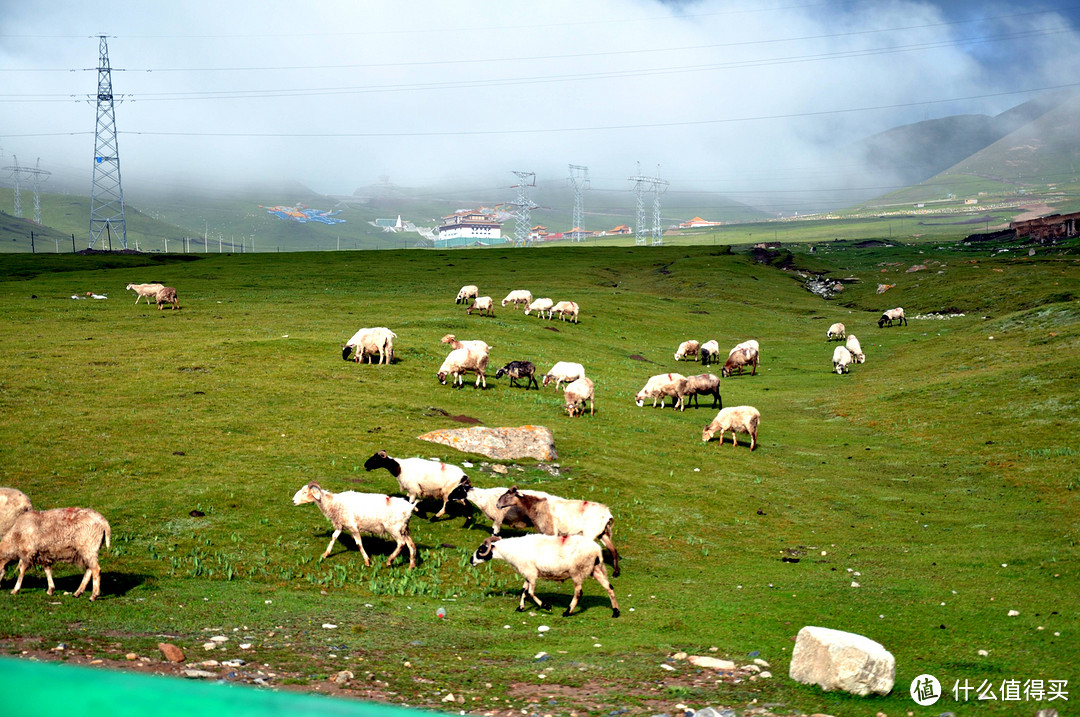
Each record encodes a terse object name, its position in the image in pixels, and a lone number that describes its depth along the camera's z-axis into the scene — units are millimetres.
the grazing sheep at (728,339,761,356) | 50375
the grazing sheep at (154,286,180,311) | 56562
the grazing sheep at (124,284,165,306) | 58344
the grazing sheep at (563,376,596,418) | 33719
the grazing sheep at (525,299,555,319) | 61906
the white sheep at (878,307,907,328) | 70175
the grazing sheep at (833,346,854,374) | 50125
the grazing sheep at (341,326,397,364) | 37906
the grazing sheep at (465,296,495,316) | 57656
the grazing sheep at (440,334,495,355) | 36938
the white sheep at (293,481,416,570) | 16797
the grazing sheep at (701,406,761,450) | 30391
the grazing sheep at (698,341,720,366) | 52000
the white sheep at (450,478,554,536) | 17891
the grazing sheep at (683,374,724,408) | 38531
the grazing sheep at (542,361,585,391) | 39625
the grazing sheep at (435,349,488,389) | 36062
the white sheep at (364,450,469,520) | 19672
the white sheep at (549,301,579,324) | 61312
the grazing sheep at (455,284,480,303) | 65438
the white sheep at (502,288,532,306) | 65375
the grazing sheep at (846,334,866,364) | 52488
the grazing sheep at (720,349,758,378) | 50000
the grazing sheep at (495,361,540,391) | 38312
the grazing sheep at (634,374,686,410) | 38812
